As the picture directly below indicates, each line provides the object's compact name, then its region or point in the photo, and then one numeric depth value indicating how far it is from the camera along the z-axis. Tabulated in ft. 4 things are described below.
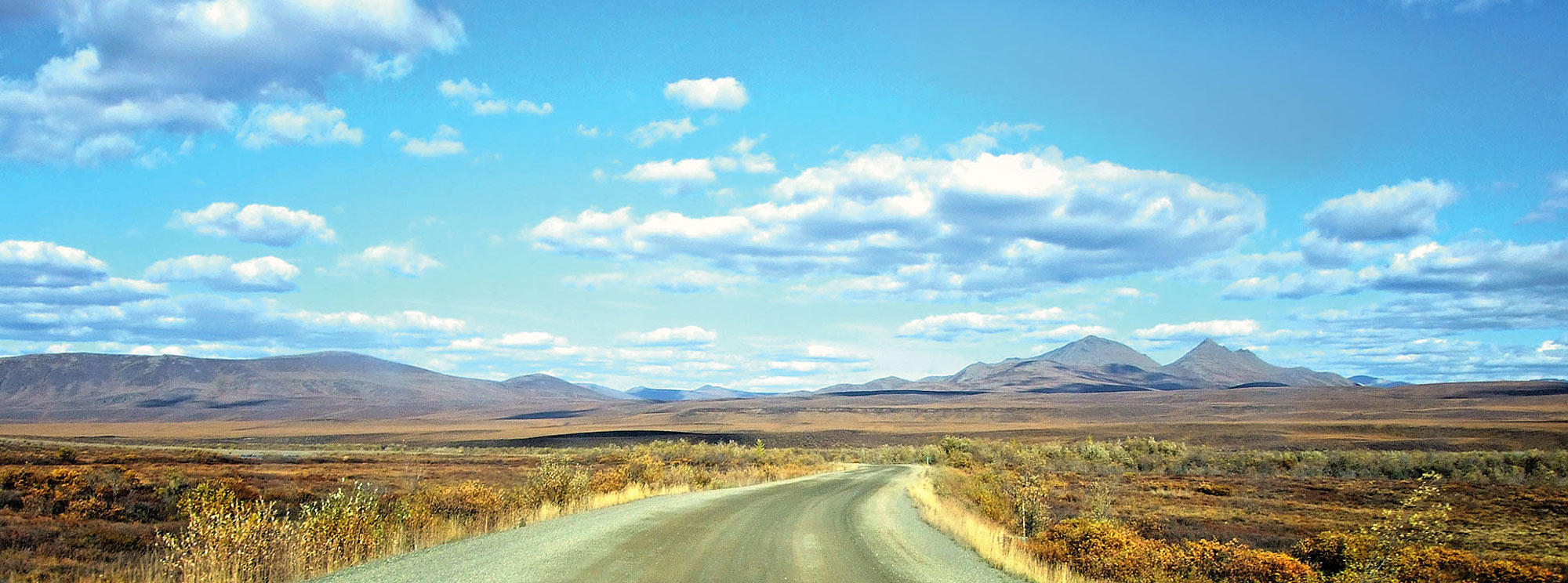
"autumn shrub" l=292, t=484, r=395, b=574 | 35.55
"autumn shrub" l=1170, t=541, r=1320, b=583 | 44.27
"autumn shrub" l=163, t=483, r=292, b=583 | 32.68
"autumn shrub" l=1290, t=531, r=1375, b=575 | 51.29
